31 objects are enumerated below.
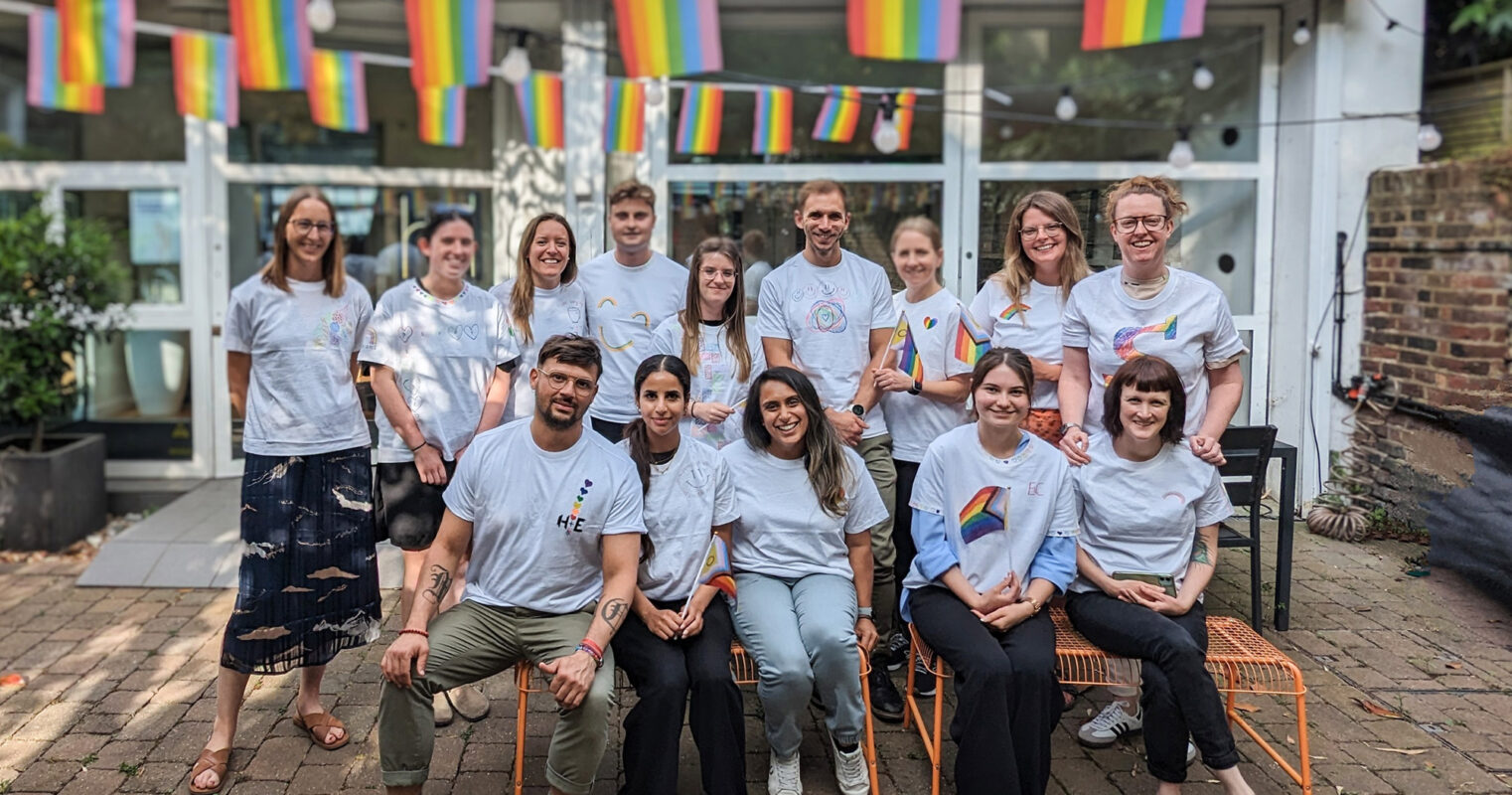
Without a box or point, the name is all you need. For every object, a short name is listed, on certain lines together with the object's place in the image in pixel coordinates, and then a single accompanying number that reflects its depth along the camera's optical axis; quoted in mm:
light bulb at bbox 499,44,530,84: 5973
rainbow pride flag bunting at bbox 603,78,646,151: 6230
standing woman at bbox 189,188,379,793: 3387
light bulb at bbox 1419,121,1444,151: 6223
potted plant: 5742
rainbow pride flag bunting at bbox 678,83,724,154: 6422
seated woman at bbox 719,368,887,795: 3199
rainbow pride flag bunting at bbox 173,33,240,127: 5598
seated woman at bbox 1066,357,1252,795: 3219
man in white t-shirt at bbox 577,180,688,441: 3943
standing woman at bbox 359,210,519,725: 3660
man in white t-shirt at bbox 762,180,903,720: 3824
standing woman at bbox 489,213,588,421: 3848
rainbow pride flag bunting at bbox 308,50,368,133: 5902
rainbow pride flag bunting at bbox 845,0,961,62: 5879
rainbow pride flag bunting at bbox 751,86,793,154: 6457
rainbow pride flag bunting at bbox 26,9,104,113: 5543
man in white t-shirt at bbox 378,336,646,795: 3057
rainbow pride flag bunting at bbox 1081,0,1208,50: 5859
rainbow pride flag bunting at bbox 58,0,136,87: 5574
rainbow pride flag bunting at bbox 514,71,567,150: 6176
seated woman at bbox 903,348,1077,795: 3201
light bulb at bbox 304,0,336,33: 5520
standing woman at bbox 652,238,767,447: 3736
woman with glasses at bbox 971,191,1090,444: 3795
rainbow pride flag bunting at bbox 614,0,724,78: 5816
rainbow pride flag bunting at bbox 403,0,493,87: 5738
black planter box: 5738
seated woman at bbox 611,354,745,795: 2967
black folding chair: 4465
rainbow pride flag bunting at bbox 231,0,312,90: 5574
